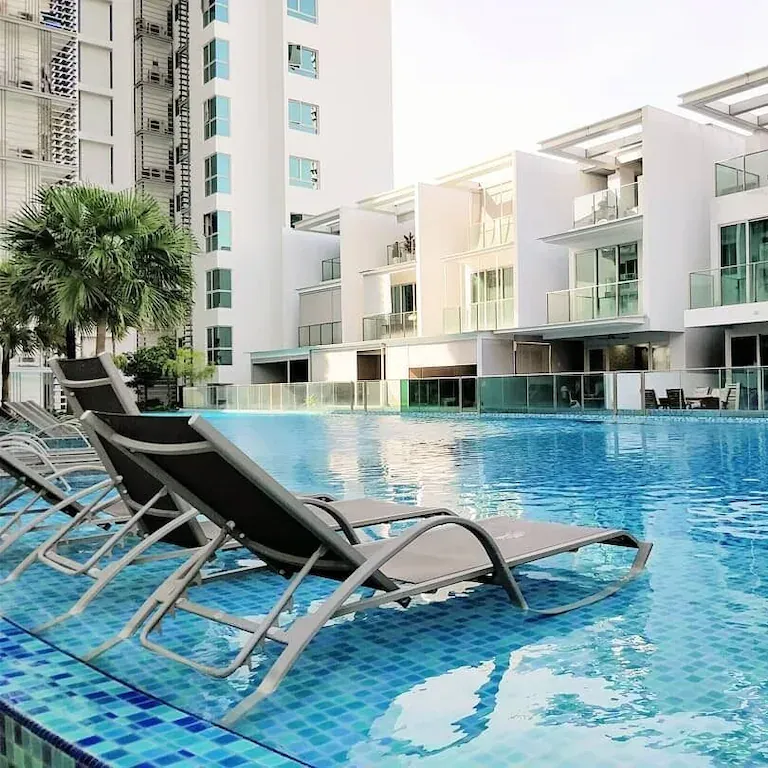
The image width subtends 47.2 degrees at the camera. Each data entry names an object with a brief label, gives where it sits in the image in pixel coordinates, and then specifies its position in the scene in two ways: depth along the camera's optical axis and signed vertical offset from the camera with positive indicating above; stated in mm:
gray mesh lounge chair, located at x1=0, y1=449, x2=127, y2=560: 4766 -632
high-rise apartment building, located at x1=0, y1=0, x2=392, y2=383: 40719 +14549
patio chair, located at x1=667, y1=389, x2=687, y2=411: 22328 -520
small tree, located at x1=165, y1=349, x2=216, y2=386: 40312 +1094
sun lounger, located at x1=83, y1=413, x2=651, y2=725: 2947 -615
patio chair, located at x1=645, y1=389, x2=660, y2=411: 22844 -542
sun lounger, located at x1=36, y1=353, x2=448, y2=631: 4016 -574
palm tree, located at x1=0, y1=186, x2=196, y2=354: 16344 +2532
